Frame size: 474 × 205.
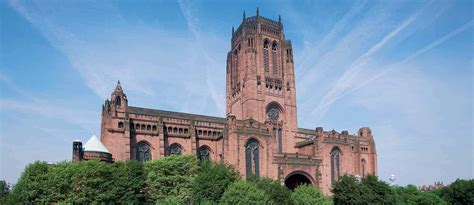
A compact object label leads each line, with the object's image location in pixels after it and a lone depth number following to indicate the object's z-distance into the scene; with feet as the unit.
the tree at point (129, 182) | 143.63
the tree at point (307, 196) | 160.76
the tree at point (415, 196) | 204.54
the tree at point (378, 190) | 175.51
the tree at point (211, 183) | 148.97
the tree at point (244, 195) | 136.67
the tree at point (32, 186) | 136.05
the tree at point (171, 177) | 155.22
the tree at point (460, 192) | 216.74
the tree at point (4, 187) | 212.31
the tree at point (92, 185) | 139.03
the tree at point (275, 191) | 152.05
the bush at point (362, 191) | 170.91
